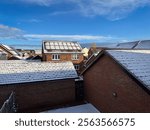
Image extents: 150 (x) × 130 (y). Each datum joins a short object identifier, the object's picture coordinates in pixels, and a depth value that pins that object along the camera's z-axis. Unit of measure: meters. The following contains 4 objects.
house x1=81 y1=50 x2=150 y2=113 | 8.09
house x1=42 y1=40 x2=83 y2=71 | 26.89
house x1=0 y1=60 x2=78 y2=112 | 13.19
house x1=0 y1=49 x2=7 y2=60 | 31.18
